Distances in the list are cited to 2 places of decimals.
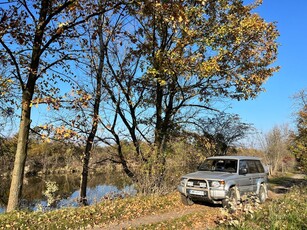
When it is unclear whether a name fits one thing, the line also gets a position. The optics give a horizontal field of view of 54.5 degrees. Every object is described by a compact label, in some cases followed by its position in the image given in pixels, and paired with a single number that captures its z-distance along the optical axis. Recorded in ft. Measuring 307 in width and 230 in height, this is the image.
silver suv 33.88
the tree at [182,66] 42.63
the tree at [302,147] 45.60
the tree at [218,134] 56.70
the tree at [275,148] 124.88
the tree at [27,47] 32.09
